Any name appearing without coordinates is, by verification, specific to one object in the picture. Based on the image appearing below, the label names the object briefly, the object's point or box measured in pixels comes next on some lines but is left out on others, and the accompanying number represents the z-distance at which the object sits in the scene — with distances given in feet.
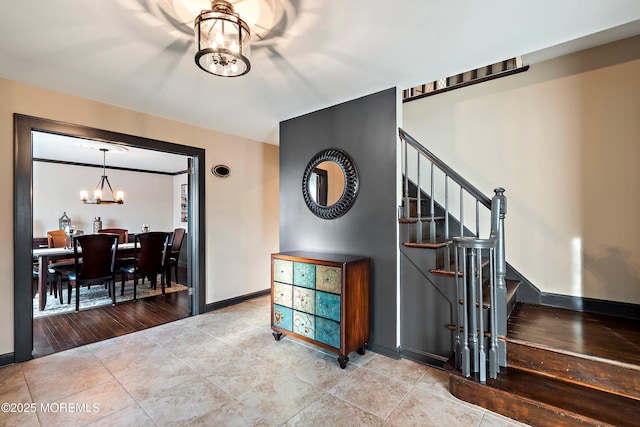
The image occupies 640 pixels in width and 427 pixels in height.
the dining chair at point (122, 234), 19.69
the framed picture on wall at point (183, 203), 23.71
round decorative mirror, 9.49
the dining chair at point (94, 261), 12.72
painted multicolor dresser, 7.94
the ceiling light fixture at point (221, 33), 5.03
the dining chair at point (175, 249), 17.18
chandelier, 17.61
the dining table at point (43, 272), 12.73
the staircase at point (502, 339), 5.53
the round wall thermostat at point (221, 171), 12.79
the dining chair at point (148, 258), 14.82
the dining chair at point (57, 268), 13.75
